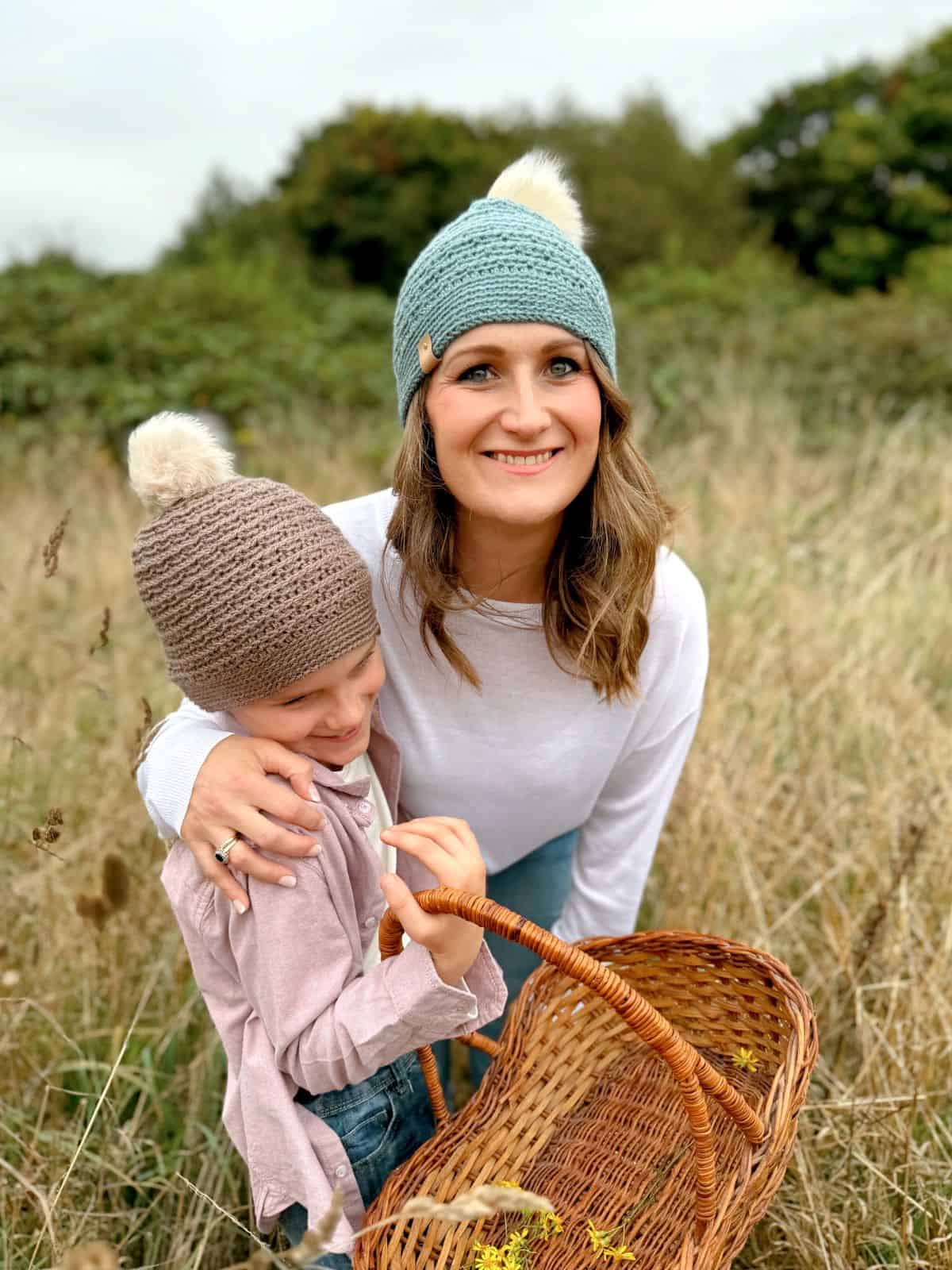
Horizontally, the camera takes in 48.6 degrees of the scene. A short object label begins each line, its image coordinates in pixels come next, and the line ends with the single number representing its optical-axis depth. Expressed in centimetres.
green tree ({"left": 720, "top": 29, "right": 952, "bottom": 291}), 1291
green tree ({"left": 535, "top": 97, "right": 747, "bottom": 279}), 1245
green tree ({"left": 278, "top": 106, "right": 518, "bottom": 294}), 1250
